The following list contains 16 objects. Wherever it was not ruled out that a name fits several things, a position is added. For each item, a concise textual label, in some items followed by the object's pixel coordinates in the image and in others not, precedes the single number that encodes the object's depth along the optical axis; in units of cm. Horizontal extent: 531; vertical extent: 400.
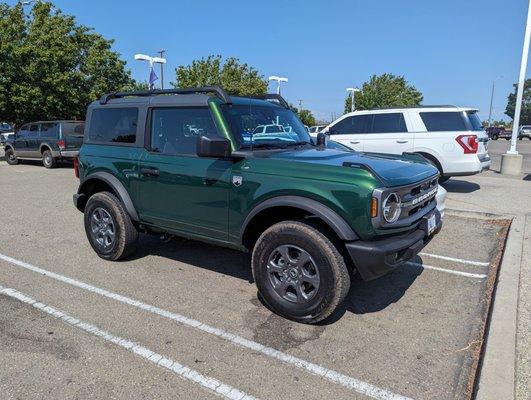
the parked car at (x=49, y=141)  1634
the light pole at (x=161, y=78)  2522
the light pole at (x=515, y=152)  1359
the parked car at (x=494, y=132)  5038
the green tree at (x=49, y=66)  1936
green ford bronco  342
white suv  953
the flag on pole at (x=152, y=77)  1783
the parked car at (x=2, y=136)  3381
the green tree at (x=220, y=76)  2845
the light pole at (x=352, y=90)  4097
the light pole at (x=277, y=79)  2917
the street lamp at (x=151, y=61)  1784
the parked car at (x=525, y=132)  4750
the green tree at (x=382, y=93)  4544
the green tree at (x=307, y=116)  5258
